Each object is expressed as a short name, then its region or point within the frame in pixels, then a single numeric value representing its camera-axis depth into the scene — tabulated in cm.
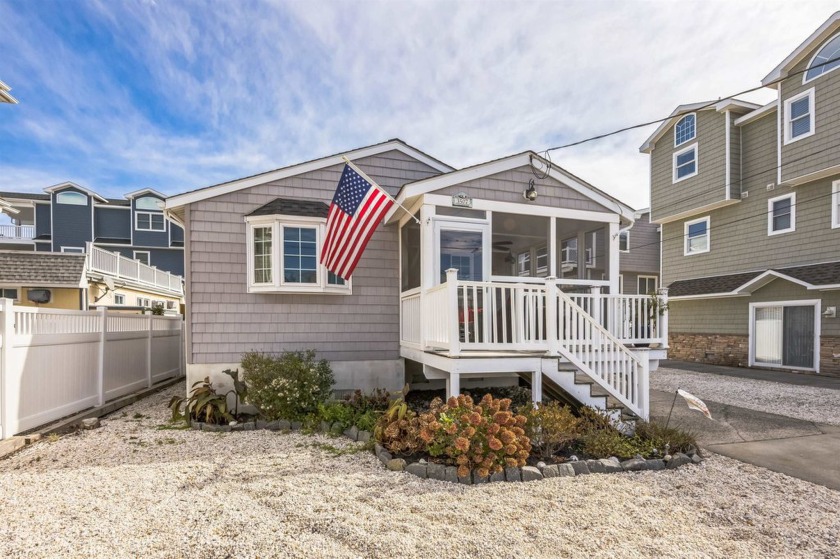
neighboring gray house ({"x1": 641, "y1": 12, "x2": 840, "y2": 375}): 1085
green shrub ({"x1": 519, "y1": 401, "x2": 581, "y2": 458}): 429
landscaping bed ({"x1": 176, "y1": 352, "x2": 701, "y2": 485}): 396
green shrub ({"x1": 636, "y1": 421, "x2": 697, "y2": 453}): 456
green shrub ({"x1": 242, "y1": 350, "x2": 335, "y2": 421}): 572
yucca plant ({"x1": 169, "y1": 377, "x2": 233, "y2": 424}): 586
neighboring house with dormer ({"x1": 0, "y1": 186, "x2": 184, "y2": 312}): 1970
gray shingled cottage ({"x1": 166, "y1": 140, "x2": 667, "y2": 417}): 528
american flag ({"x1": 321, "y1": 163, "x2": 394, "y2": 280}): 528
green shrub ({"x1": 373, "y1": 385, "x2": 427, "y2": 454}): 437
